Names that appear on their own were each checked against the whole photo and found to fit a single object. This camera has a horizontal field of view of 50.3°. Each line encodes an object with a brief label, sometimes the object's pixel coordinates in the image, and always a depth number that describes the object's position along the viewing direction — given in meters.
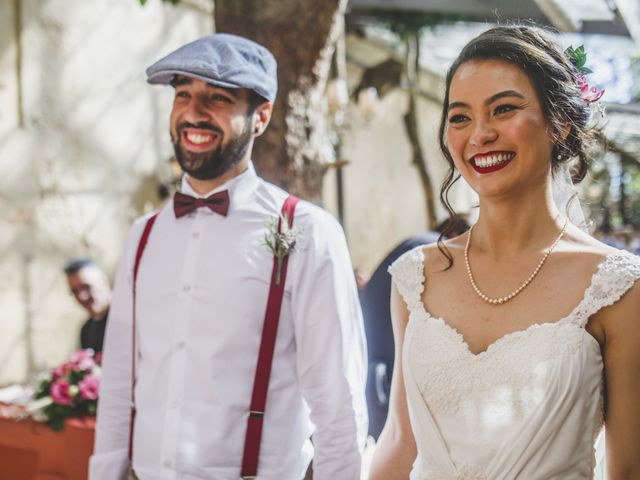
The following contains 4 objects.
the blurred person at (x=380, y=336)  3.12
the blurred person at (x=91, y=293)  4.70
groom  1.95
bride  1.45
